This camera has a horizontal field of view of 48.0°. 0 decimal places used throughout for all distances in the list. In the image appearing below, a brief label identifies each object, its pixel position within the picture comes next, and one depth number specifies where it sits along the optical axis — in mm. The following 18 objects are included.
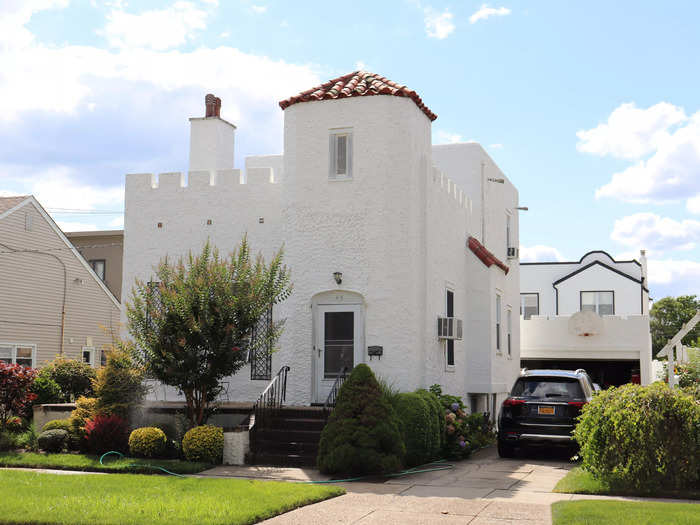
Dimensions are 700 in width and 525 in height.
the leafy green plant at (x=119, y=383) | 14680
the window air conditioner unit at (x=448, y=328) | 17109
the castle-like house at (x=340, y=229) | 15930
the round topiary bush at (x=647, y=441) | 10914
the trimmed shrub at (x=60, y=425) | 14679
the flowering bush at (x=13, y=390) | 15750
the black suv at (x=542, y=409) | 14812
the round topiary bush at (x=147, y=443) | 13625
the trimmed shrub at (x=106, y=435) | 14055
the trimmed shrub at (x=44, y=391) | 17406
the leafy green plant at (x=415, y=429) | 13656
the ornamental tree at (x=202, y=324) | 13992
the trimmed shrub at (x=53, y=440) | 14344
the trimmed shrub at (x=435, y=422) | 14298
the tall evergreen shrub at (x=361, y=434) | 12398
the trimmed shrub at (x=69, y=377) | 18609
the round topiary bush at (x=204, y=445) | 13391
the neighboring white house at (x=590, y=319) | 28344
